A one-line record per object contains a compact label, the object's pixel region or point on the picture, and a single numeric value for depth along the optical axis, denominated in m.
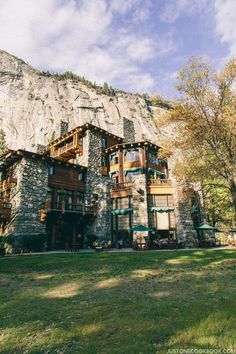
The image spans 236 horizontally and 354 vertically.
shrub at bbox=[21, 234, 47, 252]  25.42
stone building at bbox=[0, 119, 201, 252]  27.69
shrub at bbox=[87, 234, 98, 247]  31.25
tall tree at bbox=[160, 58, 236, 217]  19.31
